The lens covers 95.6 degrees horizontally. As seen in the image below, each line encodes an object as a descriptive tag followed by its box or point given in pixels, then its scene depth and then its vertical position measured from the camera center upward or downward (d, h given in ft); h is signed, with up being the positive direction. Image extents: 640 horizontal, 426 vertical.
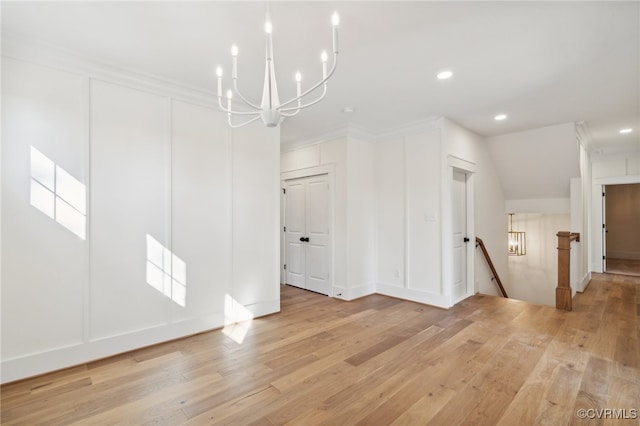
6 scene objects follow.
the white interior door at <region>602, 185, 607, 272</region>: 21.42 -1.46
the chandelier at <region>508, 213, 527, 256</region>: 25.82 -2.49
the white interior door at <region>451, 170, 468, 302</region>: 14.88 -0.99
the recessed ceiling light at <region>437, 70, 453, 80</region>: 9.62 +4.76
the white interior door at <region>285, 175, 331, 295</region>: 16.31 -1.02
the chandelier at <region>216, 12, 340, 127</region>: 5.96 +2.46
